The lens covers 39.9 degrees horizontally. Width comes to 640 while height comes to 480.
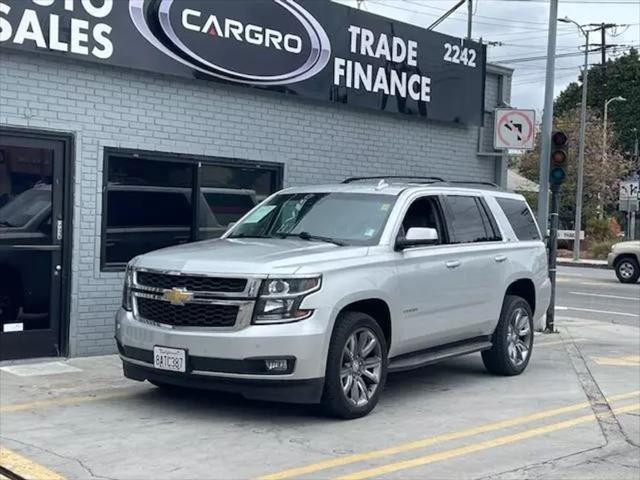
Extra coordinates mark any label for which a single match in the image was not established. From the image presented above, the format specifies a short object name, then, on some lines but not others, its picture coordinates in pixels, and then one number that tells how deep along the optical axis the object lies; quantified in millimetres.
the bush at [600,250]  38281
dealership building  9148
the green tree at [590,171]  48906
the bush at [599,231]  42656
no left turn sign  13859
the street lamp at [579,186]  36531
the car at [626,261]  24938
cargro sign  9234
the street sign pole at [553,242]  13547
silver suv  6754
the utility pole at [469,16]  25997
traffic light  13516
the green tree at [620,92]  67500
